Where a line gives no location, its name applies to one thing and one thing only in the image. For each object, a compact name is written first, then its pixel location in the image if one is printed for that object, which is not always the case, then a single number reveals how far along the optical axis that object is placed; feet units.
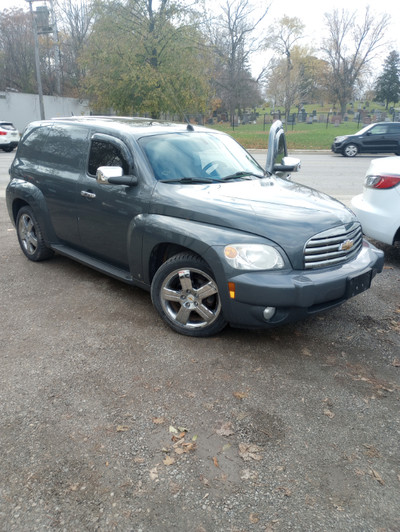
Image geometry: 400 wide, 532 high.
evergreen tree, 212.84
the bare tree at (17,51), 146.41
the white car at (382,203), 17.07
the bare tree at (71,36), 155.84
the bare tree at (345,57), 191.52
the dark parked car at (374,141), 67.10
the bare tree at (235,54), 152.56
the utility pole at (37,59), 72.59
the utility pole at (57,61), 150.07
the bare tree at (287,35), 176.66
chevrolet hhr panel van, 10.73
